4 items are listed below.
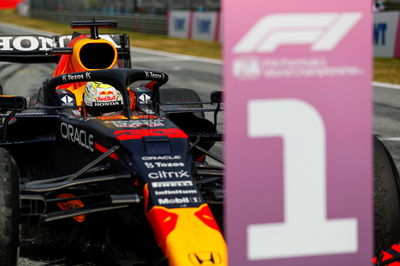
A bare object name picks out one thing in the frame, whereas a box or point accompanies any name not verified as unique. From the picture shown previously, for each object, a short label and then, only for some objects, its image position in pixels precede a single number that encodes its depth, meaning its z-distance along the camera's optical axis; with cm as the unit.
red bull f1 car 796
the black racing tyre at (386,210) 898
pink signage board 487
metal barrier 6431
